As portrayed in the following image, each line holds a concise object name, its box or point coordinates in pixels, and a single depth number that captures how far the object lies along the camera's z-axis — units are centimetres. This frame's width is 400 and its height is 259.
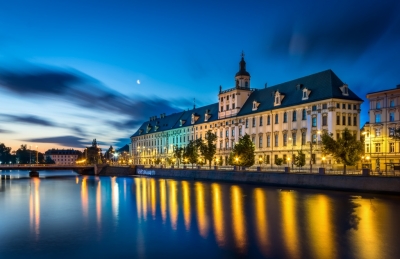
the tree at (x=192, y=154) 10744
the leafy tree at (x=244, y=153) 8294
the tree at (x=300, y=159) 7406
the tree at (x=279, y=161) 8075
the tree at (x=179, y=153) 11869
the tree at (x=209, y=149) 10241
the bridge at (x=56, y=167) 10562
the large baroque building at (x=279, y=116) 7562
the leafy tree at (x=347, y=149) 6075
